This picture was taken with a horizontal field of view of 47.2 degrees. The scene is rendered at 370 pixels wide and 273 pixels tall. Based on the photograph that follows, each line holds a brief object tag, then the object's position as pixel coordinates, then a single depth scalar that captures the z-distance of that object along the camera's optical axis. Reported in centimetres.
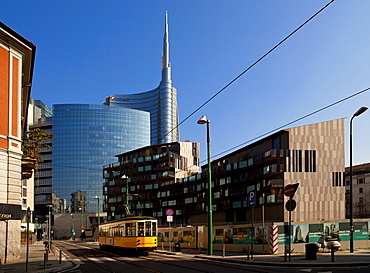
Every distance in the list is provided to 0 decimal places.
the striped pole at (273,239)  2775
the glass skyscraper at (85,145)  16688
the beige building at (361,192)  8675
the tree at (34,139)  4236
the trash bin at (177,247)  3584
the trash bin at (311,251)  2162
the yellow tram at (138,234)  3203
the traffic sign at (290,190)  2188
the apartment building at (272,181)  5766
